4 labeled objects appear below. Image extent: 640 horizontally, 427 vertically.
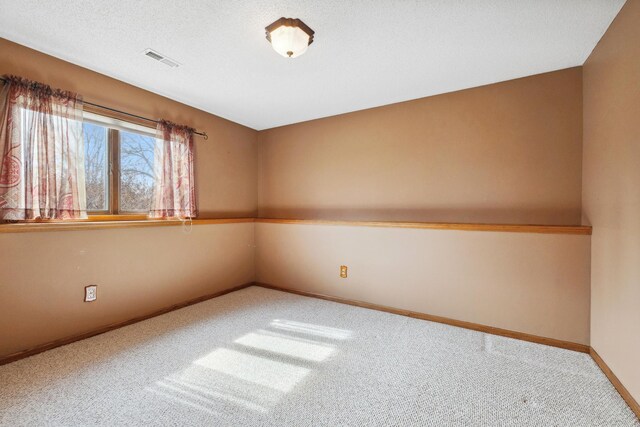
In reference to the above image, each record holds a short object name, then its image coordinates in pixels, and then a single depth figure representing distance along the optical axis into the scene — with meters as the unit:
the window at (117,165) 2.35
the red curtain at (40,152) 1.84
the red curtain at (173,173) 2.72
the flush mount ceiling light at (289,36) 1.66
